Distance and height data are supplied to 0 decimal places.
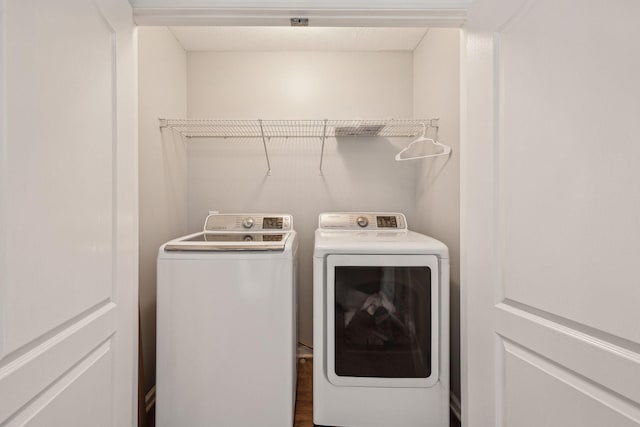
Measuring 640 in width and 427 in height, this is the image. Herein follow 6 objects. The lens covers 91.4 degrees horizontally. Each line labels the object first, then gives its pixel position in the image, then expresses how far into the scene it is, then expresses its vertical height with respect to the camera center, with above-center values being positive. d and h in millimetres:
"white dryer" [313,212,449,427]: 1527 -610
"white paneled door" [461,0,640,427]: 630 +0
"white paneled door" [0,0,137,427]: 639 -6
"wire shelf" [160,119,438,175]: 2316 +630
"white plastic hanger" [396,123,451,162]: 1838 +452
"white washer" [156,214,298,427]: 1510 -627
